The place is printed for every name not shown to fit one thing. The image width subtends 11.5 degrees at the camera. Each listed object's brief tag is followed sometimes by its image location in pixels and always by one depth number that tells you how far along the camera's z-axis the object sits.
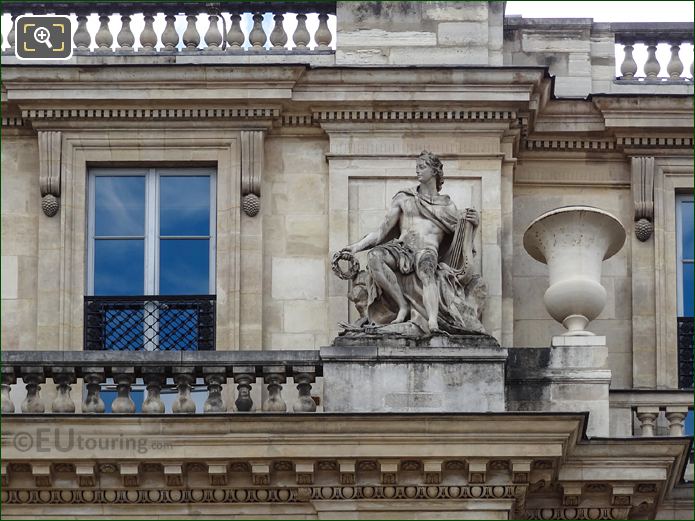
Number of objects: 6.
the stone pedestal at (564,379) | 29.69
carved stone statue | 29.77
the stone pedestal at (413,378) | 29.05
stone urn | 30.05
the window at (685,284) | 31.56
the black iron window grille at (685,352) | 31.48
